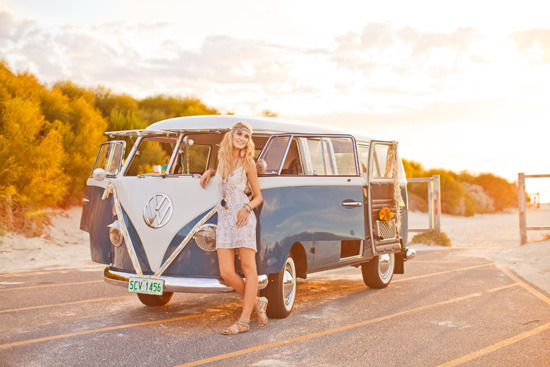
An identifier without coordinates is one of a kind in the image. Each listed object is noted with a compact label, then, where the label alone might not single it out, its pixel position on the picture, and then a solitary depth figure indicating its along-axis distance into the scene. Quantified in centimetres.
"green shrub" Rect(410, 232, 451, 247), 1903
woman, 676
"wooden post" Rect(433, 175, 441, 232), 1903
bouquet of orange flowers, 914
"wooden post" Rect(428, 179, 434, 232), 1911
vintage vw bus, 702
